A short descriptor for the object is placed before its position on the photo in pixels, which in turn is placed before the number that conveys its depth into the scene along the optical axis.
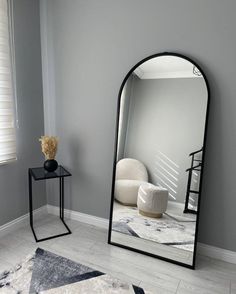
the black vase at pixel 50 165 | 2.39
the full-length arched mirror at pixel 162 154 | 1.97
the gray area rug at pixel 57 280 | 1.70
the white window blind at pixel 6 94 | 2.19
